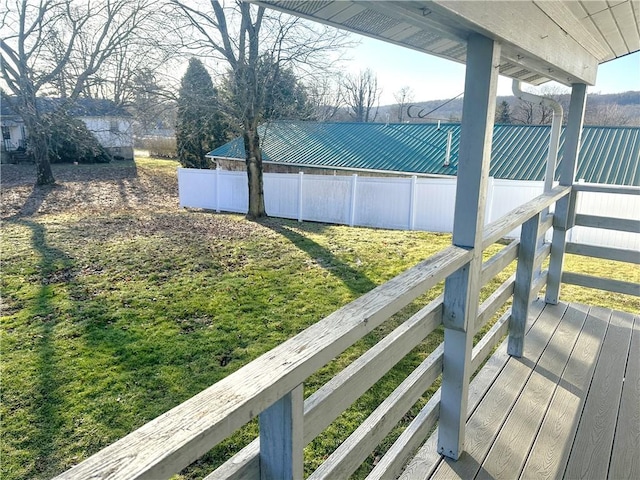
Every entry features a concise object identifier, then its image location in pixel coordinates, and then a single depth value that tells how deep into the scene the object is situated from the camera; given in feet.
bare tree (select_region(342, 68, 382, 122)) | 85.46
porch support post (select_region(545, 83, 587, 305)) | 10.58
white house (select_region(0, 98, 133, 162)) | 41.31
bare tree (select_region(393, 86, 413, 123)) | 70.73
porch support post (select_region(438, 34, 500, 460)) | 4.79
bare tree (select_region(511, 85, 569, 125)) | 69.82
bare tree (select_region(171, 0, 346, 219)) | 27.53
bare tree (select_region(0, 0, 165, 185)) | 33.17
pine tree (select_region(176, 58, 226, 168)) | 28.53
